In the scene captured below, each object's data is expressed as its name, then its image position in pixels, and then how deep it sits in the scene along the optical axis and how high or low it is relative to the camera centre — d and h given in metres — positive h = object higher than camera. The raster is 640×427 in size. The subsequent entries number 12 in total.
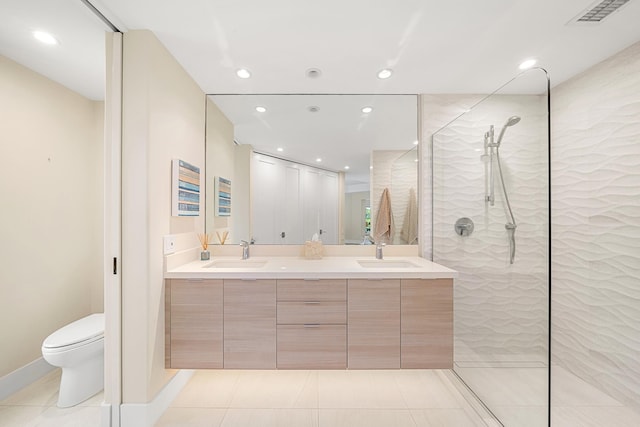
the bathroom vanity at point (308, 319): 1.66 -0.66
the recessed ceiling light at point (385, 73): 1.88 +1.01
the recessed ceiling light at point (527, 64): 1.79 +1.02
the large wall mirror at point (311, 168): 2.26 +0.39
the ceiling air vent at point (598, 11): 1.31 +1.04
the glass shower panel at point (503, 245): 1.38 -0.19
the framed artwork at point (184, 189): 1.76 +0.17
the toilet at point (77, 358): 1.60 -0.90
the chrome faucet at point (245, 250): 2.19 -0.30
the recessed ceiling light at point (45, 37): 1.57 +1.05
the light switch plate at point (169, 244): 1.68 -0.20
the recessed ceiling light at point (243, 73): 1.89 +1.01
